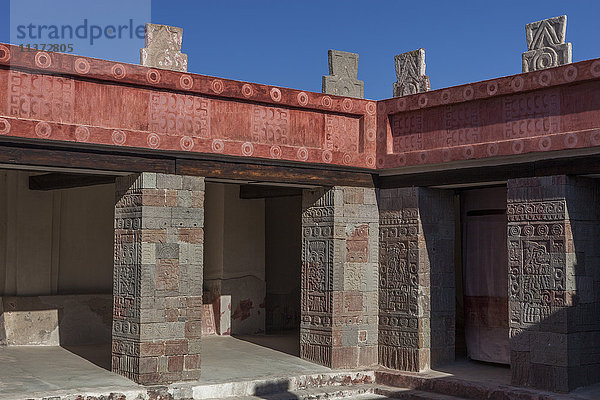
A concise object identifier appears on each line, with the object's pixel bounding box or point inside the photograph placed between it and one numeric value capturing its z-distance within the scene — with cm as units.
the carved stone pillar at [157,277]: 670
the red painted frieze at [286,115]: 639
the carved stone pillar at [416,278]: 783
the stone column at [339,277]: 786
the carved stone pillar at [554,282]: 662
